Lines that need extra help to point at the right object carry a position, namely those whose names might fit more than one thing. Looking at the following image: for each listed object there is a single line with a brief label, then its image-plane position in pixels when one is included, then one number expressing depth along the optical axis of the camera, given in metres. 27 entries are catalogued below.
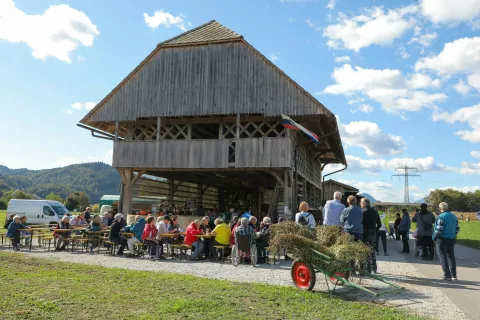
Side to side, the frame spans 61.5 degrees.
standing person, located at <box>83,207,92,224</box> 16.07
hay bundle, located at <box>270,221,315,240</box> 7.29
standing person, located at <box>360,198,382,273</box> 8.80
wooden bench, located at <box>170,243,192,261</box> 11.26
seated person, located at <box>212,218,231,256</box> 11.16
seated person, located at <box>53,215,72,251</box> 13.06
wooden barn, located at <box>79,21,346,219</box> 15.59
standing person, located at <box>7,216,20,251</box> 13.10
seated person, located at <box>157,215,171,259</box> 11.41
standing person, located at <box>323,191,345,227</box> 8.83
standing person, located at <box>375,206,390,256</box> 13.15
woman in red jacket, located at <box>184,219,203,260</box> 11.38
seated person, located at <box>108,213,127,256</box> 11.93
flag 14.90
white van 25.38
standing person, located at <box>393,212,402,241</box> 18.03
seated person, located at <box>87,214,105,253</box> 12.74
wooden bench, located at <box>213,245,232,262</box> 11.05
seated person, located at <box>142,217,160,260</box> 11.37
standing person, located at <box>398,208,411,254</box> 14.22
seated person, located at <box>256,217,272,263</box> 10.86
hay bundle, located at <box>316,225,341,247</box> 7.16
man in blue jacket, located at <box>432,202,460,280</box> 8.33
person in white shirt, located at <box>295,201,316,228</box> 8.70
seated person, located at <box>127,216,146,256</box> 11.80
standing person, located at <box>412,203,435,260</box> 11.97
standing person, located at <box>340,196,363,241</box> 8.16
